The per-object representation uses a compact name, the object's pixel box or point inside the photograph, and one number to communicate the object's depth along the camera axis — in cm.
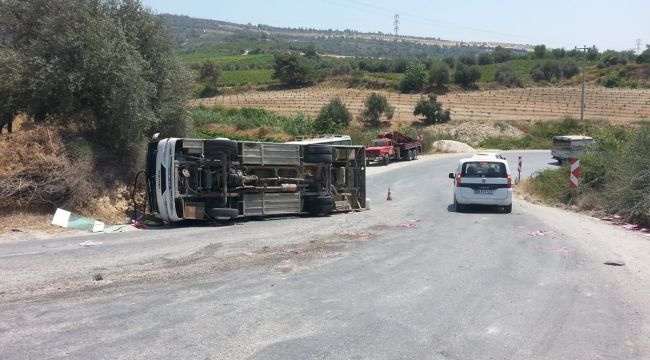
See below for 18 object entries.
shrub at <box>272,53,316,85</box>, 11706
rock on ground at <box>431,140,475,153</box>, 5969
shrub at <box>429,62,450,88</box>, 11138
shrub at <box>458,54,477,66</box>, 15588
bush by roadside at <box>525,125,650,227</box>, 1617
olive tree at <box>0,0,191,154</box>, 1702
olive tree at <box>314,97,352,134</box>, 5916
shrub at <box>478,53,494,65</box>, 16175
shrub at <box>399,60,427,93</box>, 10950
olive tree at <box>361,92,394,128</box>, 7981
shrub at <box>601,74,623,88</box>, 11256
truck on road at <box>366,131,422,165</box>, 4453
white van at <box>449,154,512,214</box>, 1859
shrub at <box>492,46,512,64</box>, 16362
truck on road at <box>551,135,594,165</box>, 4162
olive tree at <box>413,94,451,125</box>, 8125
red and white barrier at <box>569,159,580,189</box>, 2086
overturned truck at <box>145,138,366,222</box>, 1496
